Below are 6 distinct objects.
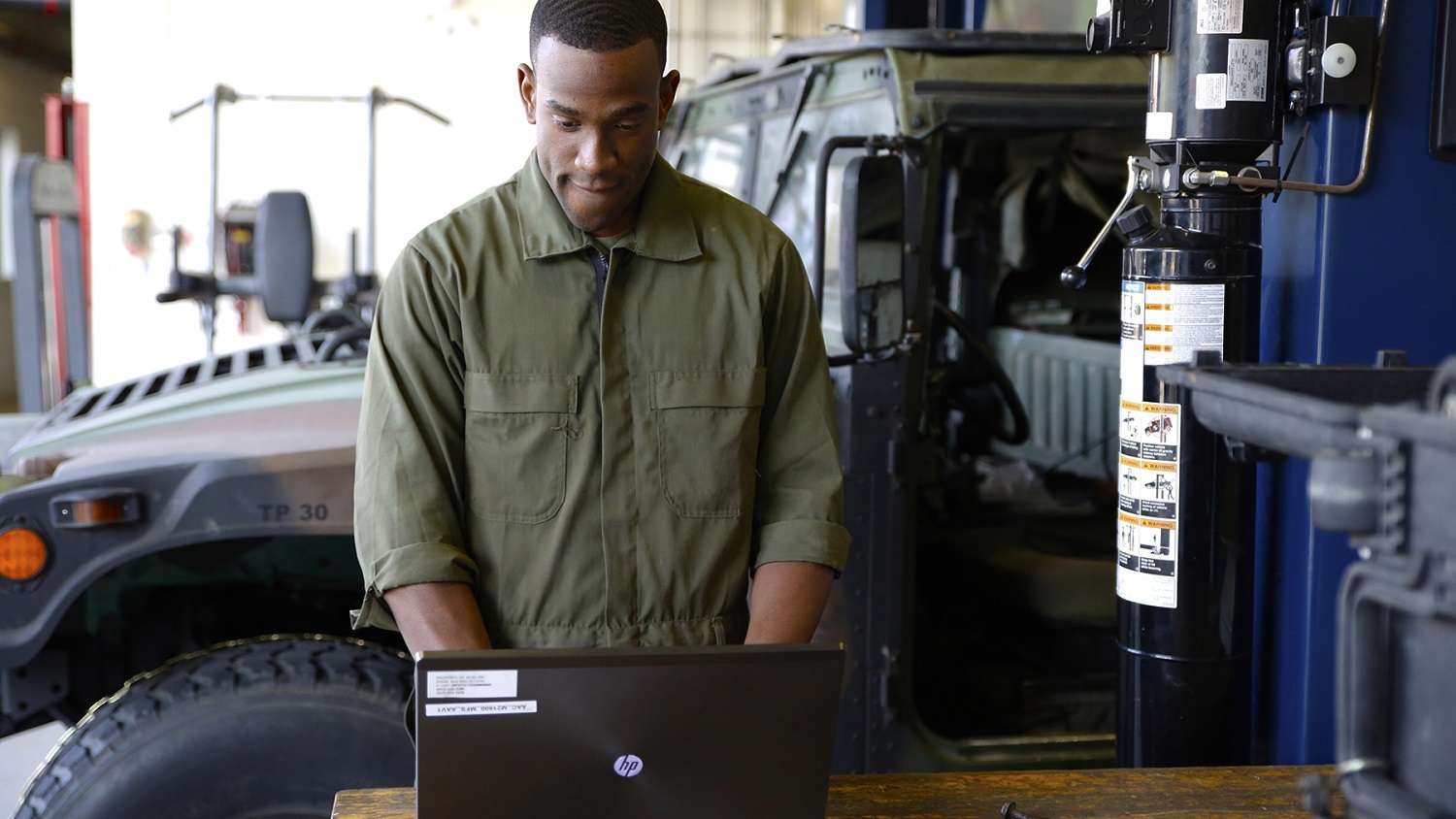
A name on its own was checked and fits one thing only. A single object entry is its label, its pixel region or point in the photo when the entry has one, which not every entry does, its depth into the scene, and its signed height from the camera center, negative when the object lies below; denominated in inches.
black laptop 46.0 -14.8
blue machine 77.4 +2.7
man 60.8 -5.3
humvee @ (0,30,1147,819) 90.1 -18.4
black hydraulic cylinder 75.4 -10.8
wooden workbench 60.6 -22.5
